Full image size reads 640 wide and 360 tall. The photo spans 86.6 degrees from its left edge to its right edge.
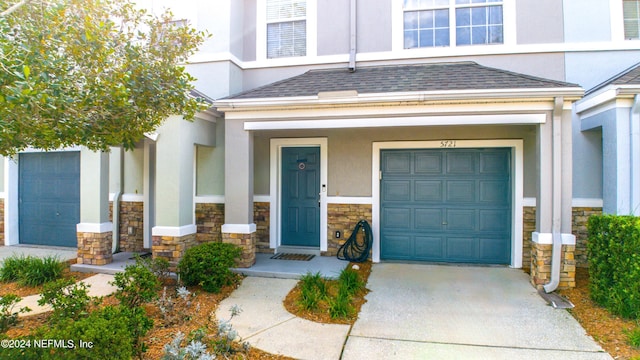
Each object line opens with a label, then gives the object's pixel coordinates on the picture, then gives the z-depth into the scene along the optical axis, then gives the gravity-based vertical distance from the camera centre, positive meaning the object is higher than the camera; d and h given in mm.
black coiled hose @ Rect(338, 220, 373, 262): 6980 -1283
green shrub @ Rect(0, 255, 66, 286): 5875 -1530
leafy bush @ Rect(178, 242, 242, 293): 5289 -1302
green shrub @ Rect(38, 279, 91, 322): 3773 -1339
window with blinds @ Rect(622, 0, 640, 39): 6707 +3295
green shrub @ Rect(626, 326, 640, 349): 3734 -1728
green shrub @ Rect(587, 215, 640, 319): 4203 -1045
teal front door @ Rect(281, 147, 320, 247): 7508 -260
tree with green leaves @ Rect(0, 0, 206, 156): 2746 +1055
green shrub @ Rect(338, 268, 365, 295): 5223 -1550
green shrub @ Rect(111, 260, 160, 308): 4305 -1318
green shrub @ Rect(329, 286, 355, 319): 4516 -1661
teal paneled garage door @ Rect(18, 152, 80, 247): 8414 -339
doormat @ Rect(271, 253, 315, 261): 7058 -1531
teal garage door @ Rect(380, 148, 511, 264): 6824 -428
